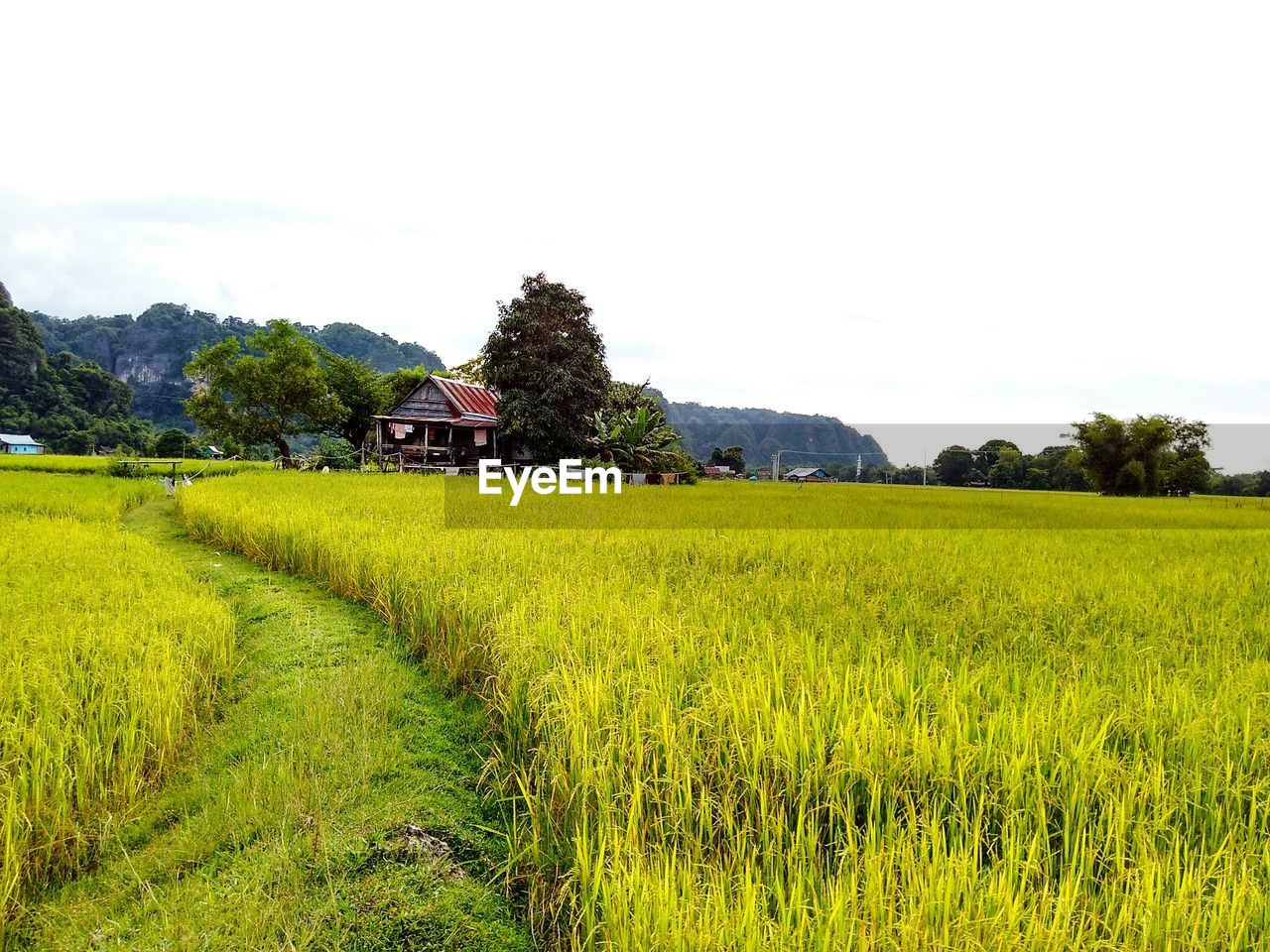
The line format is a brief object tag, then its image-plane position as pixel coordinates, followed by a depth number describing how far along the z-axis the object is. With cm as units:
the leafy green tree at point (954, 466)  5622
